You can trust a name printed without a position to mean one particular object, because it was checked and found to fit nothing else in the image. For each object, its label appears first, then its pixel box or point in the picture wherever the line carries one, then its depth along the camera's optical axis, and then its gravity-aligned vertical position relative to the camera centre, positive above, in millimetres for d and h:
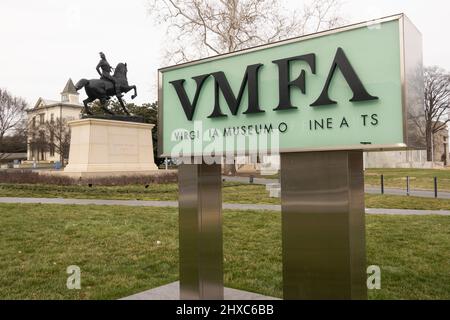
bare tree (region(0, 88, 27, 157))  47656 +8372
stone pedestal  21797 +1550
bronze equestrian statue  23688 +5740
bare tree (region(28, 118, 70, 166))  60534 +6410
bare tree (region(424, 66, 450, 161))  51281 +10768
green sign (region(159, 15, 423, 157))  2445 +578
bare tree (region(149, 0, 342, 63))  28141 +11336
